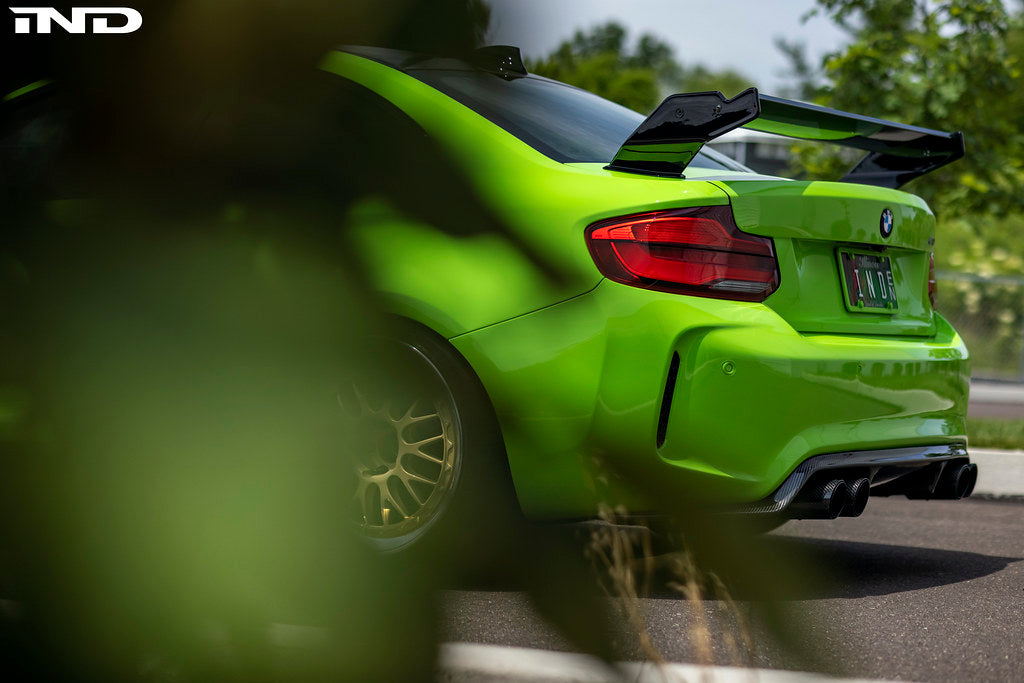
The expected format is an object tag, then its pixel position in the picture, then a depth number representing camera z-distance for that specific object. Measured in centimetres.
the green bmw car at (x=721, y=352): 559
